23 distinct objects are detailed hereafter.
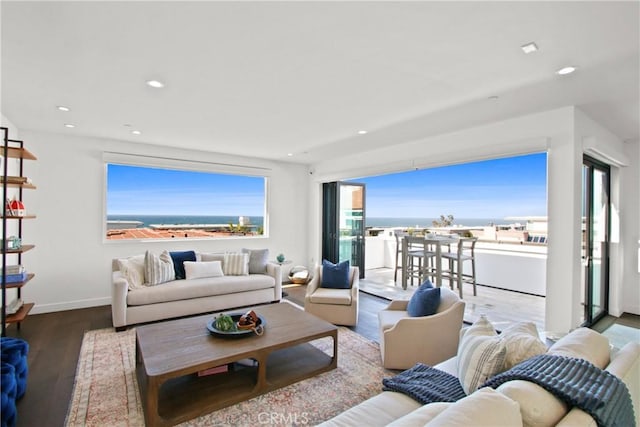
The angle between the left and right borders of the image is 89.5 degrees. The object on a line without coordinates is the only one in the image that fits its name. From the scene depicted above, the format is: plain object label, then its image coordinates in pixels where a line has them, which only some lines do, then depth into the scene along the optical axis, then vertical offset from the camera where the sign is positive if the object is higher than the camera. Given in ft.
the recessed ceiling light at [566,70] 7.79 +3.65
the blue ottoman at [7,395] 6.26 -3.61
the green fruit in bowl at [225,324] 9.03 -3.03
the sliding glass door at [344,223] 22.08 -0.34
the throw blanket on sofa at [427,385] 5.49 -3.05
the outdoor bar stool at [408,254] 19.88 -2.17
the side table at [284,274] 21.39 -3.82
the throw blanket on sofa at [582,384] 3.70 -2.05
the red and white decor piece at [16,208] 11.42 +0.26
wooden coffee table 7.25 -3.48
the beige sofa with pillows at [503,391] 3.51 -2.19
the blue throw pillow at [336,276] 14.14 -2.58
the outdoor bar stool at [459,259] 17.78 -2.30
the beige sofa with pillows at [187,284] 12.90 -2.98
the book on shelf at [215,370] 8.58 -4.11
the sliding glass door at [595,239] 12.64 -0.82
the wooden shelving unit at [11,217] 10.53 -0.06
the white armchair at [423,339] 9.22 -3.47
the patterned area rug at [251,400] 7.24 -4.49
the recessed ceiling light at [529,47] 6.76 +3.66
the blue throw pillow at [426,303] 9.69 -2.55
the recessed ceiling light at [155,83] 8.94 +3.74
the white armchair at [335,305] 13.02 -3.57
